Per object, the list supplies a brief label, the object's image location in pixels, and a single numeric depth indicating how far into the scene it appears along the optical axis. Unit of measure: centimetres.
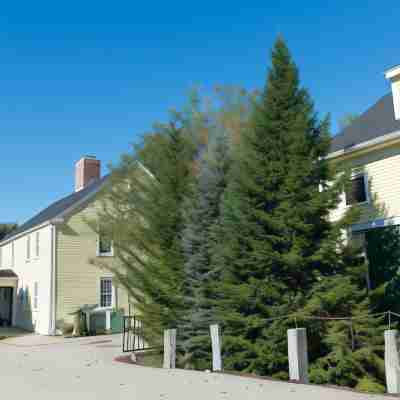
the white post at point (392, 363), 1045
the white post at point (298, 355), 1120
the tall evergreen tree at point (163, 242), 1689
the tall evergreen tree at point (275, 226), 1348
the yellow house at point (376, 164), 1609
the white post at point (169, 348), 1422
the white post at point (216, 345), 1335
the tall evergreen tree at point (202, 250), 1543
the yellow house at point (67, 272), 2738
